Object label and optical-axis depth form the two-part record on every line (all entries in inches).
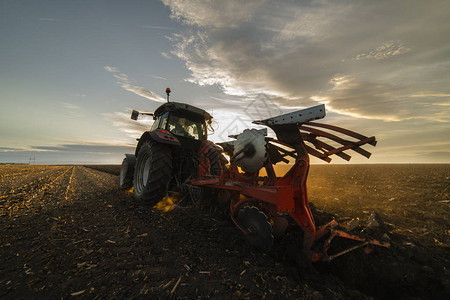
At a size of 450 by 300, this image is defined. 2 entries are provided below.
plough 81.4
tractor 147.3
